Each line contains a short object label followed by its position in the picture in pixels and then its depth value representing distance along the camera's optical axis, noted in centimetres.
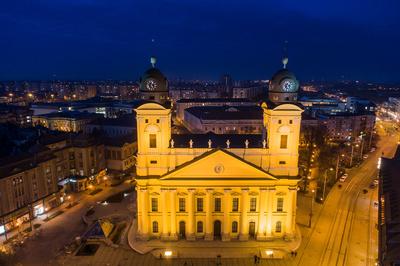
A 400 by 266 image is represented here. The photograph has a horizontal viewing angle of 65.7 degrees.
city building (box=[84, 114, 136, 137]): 9565
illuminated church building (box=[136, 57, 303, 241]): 4319
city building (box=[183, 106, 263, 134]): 9675
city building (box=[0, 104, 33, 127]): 11962
